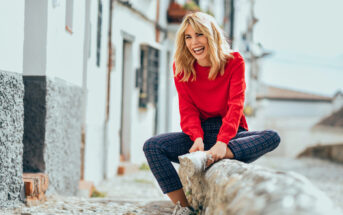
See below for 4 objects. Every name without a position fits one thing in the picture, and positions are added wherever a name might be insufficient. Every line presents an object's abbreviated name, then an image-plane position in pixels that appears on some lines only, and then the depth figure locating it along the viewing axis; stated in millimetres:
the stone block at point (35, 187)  3621
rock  1695
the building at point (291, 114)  29281
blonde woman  3078
